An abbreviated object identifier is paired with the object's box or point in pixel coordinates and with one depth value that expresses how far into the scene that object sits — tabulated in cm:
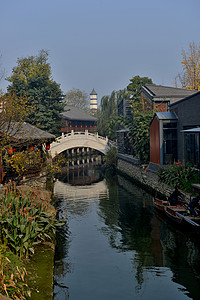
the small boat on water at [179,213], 1669
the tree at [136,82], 4909
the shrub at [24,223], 1050
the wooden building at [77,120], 7101
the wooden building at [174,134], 2644
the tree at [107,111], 5816
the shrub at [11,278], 768
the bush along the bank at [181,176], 2230
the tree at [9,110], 1716
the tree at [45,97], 5303
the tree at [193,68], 5941
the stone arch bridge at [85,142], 5169
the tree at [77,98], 11662
